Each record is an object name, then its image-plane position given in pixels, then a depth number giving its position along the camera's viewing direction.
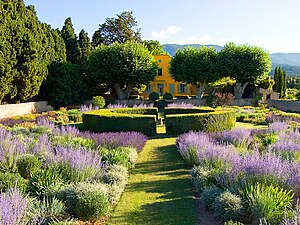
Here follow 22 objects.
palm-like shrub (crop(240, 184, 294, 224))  4.19
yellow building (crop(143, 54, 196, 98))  44.59
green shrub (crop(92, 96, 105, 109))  25.83
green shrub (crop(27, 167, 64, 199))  5.25
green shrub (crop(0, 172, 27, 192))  5.27
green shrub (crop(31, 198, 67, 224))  4.32
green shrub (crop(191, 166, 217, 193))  5.97
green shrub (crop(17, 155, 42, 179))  6.55
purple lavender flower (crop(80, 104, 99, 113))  21.19
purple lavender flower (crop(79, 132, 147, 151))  9.75
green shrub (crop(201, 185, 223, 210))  5.25
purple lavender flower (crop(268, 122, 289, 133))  11.49
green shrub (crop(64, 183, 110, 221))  4.78
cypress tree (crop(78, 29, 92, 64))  36.38
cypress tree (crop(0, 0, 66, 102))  21.20
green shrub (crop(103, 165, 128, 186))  6.30
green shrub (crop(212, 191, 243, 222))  4.57
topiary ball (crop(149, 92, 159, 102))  31.61
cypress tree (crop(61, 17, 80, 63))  34.47
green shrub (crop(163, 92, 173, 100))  32.09
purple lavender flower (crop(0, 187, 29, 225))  3.25
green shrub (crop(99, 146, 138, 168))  7.78
